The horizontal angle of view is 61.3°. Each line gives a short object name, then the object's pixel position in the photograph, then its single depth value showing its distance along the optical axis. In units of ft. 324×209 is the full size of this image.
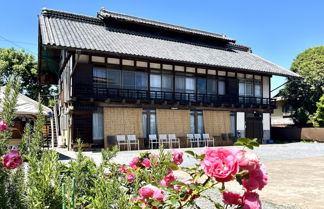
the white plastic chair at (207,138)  53.16
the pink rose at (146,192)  4.22
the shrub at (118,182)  3.55
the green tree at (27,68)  85.15
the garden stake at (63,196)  4.01
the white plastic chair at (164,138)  48.79
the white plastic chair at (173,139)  49.64
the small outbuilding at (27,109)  27.14
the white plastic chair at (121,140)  44.94
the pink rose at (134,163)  6.91
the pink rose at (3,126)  4.95
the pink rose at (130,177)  6.04
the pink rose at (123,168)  6.82
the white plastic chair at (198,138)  52.17
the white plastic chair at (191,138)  51.58
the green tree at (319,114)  66.64
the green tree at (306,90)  71.00
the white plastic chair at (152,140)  47.67
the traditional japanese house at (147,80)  44.55
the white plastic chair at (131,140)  45.68
